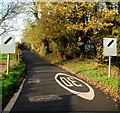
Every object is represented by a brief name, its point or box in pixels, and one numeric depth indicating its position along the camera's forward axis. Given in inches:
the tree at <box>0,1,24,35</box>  653.9
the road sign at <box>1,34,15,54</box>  273.7
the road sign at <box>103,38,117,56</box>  362.6
